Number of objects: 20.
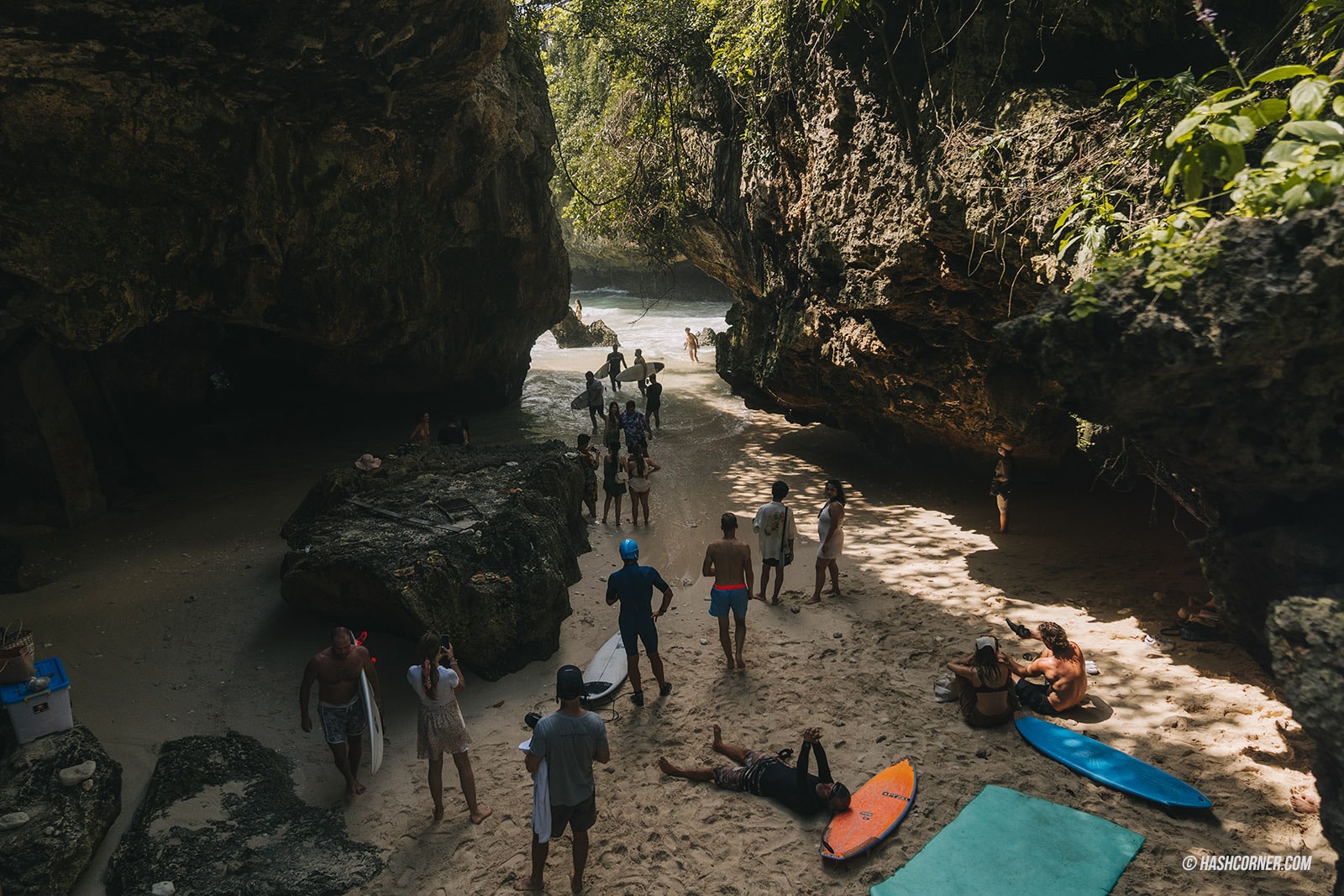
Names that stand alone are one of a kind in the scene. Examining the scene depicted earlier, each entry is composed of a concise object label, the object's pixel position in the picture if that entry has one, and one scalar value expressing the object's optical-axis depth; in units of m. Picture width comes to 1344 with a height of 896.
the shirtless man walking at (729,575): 6.89
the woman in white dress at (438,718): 5.27
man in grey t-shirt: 4.47
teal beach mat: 4.44
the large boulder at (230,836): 4.84
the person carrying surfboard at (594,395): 16.20
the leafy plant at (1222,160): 3.90
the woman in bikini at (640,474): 10.55
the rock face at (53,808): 4.61
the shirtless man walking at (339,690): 5.49
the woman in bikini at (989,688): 5.86
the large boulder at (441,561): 6.93
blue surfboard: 4.89
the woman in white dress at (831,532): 8.21
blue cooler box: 5.20
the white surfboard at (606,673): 6.74
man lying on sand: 5.12
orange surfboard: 4.77
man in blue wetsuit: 6.45
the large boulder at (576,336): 27.69
